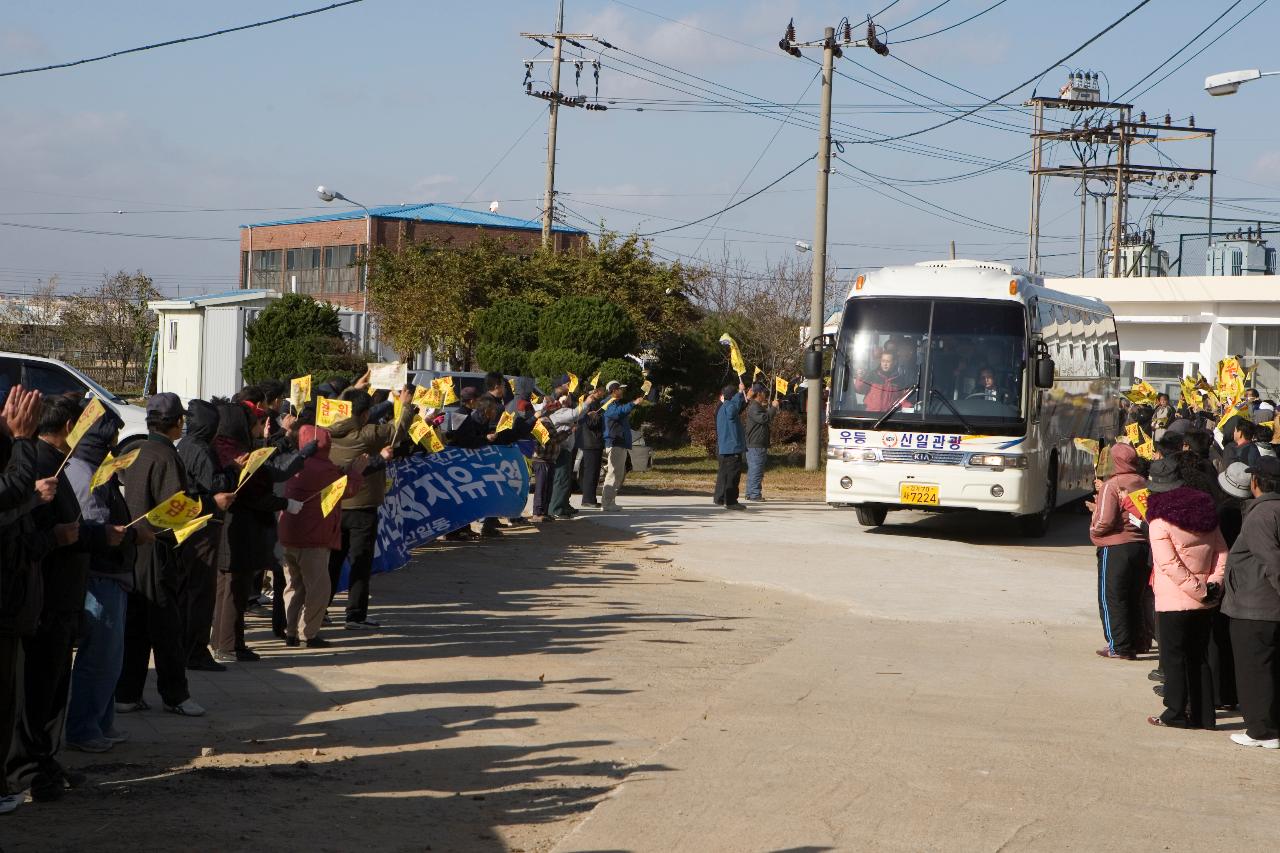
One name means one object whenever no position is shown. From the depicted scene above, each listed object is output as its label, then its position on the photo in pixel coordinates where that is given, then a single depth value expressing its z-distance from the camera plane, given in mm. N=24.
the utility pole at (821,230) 30297
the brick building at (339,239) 68312
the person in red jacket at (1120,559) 11078
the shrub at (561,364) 30520
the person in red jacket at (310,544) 10312
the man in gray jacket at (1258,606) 8219
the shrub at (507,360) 32406
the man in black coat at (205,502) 8711
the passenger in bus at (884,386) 18984
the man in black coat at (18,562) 5902
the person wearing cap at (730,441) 22141
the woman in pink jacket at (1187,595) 8969
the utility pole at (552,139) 38331
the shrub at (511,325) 32781
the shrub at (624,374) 30312
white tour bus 18672
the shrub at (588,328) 31156
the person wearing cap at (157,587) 8086
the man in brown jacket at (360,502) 11234
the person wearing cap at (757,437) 23516
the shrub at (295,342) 32906
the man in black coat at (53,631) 6395
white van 16500
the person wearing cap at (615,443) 21328
